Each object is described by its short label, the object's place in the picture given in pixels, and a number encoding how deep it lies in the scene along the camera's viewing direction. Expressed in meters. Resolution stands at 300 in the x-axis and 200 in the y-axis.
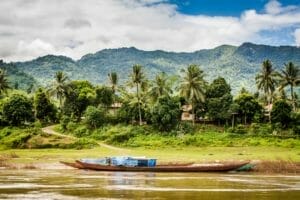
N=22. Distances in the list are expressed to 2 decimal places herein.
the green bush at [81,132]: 100.62
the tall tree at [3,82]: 118.05
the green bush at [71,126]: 105.81
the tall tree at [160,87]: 110.25
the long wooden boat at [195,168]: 56.04
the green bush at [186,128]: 98.12
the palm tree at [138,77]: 105.38
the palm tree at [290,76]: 110.31
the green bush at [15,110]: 107.38
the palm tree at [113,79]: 129.62
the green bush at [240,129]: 96.31
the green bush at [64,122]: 108.00
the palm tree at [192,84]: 101.19
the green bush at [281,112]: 97.69
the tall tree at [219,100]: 105.06
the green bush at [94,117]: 103.94
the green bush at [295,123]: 95.92
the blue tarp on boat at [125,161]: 57.88
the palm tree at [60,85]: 116.18
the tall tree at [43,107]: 117.59
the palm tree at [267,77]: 111.31
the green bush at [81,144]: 84.12
